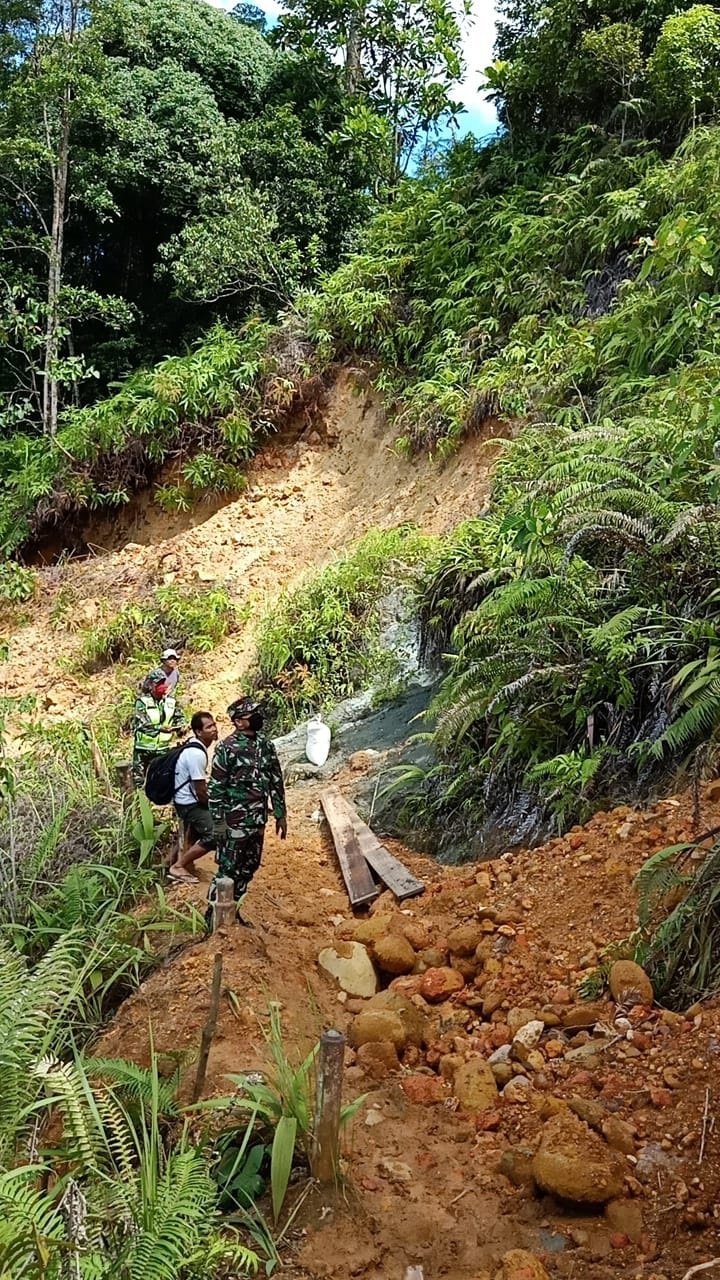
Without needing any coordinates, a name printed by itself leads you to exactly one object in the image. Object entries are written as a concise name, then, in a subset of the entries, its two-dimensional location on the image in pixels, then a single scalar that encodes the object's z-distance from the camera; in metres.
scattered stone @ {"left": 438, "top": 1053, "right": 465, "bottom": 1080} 4.13
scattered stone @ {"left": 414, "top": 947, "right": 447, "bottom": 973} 5.05
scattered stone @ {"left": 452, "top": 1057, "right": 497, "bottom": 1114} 3.91
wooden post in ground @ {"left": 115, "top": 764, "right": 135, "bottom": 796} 7.34
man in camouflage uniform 5.45
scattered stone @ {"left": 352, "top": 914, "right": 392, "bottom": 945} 5.32
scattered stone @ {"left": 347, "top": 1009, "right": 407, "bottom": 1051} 4.41
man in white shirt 6.44
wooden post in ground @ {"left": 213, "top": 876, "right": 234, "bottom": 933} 4.97
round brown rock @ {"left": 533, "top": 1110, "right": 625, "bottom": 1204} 3.14
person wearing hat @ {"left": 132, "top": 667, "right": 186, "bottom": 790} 7.60
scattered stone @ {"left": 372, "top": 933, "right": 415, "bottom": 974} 5.05
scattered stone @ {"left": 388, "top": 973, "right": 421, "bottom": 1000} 4.82
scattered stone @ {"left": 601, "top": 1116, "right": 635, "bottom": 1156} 3.32
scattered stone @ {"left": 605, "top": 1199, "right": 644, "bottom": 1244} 3.04
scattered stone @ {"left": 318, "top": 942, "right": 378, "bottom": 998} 4.99
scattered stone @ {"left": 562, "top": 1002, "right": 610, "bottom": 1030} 4.11
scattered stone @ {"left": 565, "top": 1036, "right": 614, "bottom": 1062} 3.90
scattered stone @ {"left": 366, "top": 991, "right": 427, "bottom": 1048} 4.46
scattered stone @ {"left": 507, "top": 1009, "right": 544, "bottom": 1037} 4.29
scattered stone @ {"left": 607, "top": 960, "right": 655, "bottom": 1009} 4.04
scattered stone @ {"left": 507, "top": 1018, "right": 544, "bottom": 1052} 4.11
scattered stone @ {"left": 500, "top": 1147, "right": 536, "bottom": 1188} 3.40
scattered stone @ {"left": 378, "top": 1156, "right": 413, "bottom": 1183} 3.56
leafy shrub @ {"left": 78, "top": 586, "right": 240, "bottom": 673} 12.15
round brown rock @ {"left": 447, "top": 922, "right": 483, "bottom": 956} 5.04
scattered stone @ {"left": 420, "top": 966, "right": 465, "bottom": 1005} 4.79
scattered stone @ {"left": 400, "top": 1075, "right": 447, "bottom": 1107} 4.03
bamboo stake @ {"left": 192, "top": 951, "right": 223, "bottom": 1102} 3.46
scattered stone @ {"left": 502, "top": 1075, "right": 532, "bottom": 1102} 3.86
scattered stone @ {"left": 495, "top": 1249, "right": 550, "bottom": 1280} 2.88
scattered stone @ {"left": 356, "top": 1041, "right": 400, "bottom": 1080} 4.24
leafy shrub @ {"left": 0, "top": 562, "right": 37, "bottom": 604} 14.03
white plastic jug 8.31
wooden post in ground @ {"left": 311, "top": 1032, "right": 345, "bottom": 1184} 3.30
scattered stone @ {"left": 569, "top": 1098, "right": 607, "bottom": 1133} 3.46
